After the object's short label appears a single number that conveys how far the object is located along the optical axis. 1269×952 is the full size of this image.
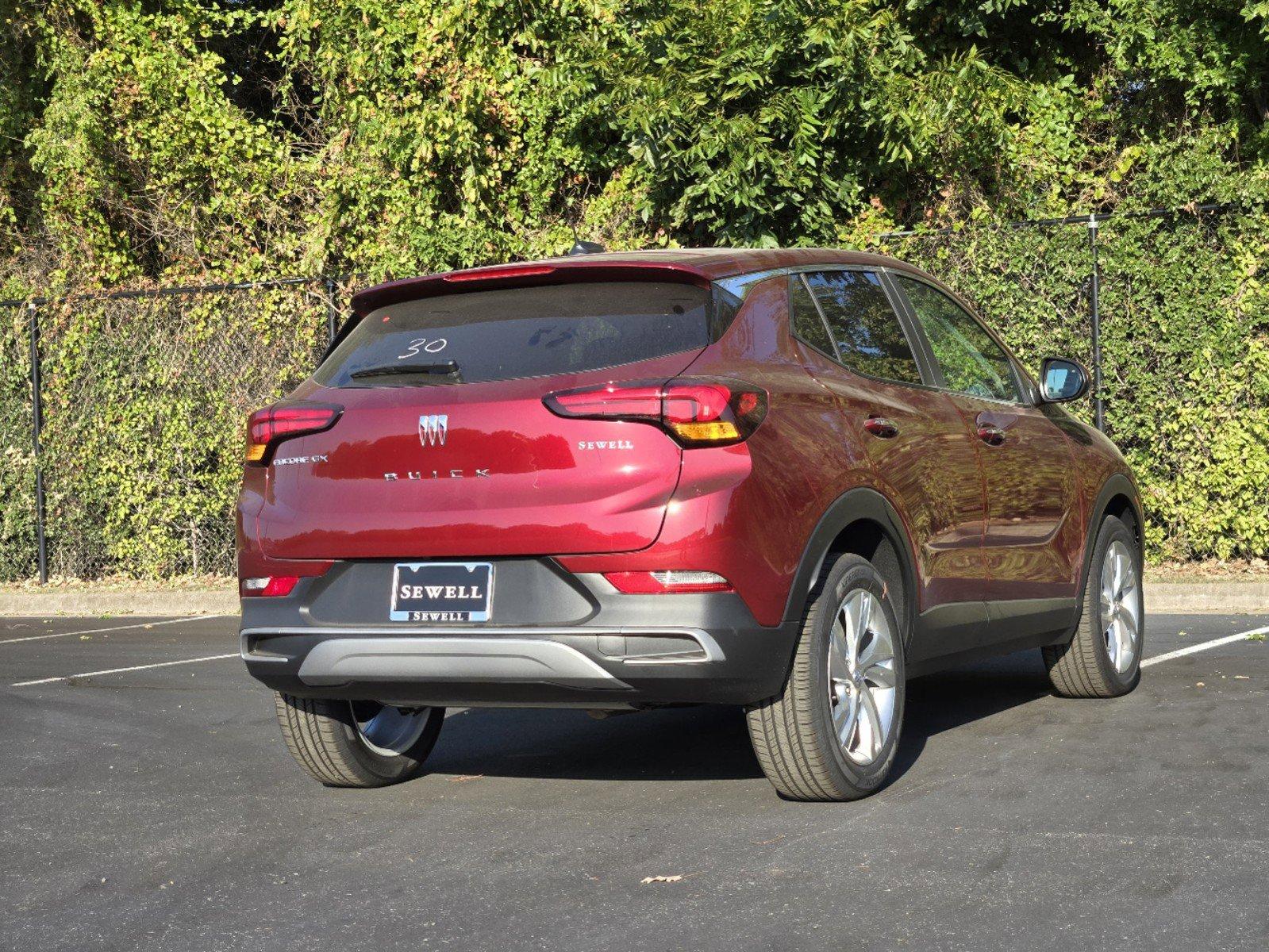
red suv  4.94
